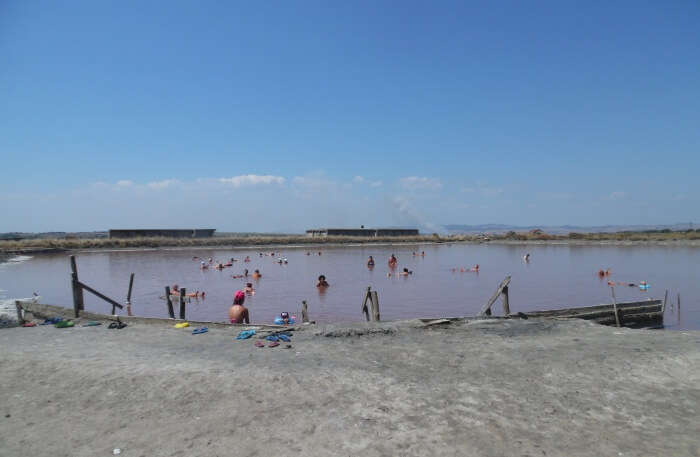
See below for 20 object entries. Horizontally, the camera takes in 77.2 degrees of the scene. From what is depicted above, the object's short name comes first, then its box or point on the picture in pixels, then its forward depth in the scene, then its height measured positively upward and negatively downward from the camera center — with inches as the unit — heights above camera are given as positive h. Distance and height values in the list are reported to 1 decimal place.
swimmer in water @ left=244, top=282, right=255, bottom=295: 1002.8 -135.5
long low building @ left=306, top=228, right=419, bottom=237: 3501.5 -25.3
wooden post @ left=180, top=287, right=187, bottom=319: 618.2 -100.5
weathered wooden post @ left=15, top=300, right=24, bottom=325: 566.1 -97.3
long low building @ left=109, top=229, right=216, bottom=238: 3016.0 +2.3
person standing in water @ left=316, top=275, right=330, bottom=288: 1058.7 -129.7
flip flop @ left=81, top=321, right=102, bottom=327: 529.6 -108.2
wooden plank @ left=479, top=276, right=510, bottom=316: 565.9 -94.0
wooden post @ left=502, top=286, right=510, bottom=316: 577.1 -99.5
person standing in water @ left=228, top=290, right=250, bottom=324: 562.9 -105.1
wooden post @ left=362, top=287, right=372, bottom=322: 615.3 -112.4
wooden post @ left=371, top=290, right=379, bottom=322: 562.3 -102.8
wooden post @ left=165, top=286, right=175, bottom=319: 663.8 -112.1
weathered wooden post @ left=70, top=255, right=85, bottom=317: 577.0 -80.7
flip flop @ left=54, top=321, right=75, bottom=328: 525.7 -107.2
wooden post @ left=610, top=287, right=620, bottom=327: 564.0 -122.8
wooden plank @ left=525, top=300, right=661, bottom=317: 538.7 -108.8
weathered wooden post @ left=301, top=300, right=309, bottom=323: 566.9 -110.3
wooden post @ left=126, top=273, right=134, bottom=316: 799.7 -136.3
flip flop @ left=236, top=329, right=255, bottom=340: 450.9 -107.4
